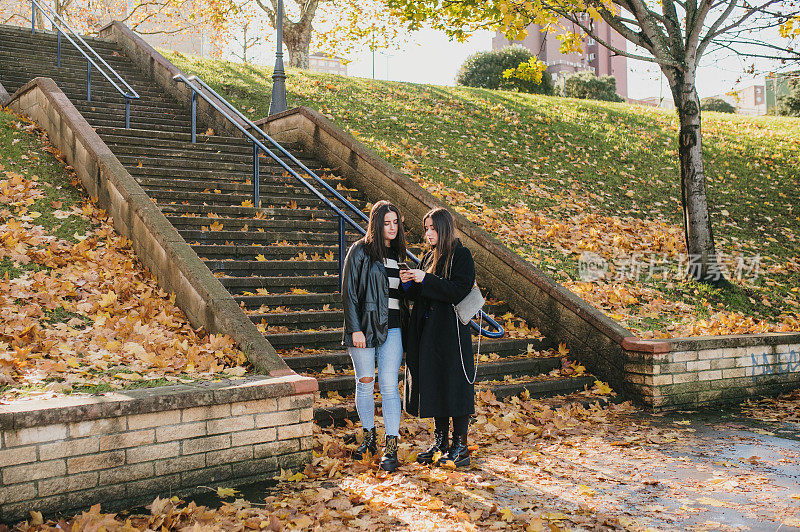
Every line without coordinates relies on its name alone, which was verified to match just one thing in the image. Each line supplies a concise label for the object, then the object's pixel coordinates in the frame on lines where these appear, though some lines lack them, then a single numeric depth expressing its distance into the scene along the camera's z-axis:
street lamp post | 13.01
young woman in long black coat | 4.94
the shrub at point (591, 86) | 27.45
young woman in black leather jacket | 4.79
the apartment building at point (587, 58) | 57.03
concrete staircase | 6.66
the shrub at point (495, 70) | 25.22
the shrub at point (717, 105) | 32.06
